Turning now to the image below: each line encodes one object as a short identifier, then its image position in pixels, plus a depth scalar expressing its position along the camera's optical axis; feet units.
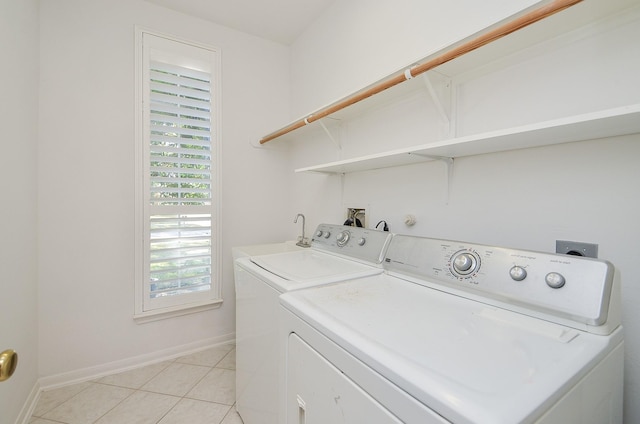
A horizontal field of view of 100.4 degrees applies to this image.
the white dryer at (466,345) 1.60
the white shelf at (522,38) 2.72
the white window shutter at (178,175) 6.83
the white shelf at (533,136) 2.28
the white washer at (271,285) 3.60
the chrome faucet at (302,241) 7.14
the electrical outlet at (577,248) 2.93
